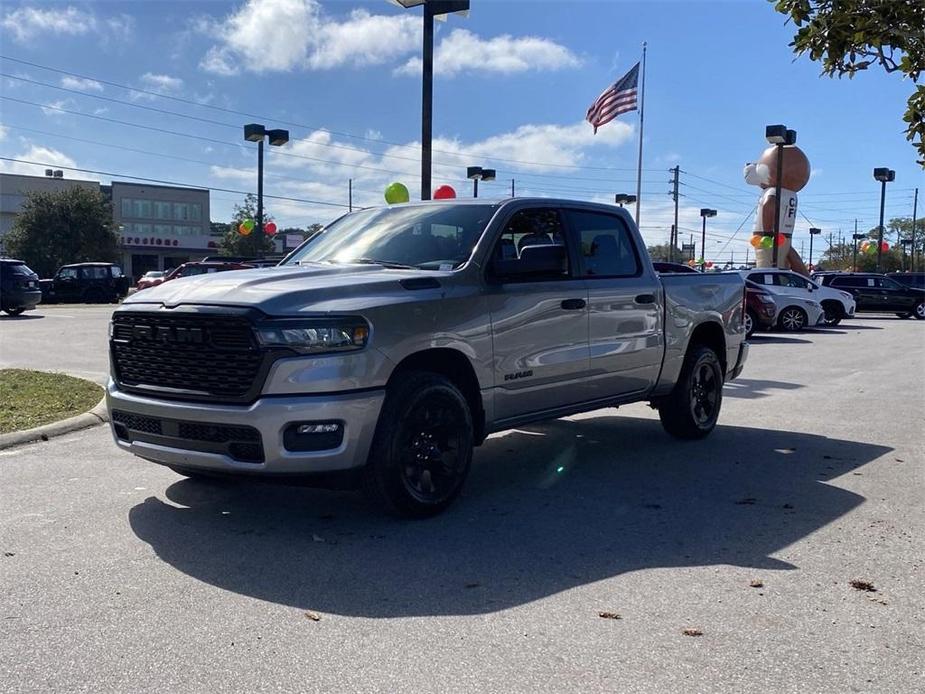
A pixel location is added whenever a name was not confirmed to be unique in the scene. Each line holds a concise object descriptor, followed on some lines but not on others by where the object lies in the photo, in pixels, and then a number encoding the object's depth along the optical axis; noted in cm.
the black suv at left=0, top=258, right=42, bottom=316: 2422
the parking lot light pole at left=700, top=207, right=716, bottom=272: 7019
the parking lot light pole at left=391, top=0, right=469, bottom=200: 1326
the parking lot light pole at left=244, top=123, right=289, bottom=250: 2897
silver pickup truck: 462
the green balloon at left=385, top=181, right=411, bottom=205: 1589
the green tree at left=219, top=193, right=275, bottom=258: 6700
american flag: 2447
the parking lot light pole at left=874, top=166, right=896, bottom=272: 4719
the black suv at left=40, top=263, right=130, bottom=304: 3522
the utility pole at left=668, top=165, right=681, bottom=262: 7856
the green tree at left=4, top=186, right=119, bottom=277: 5509
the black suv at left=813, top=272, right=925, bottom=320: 3272
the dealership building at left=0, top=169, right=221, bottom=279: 7581
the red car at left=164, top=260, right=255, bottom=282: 2595
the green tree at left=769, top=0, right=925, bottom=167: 627
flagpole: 3500
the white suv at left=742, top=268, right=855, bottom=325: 2420
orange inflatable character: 4422
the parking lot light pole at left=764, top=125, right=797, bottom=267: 3189
